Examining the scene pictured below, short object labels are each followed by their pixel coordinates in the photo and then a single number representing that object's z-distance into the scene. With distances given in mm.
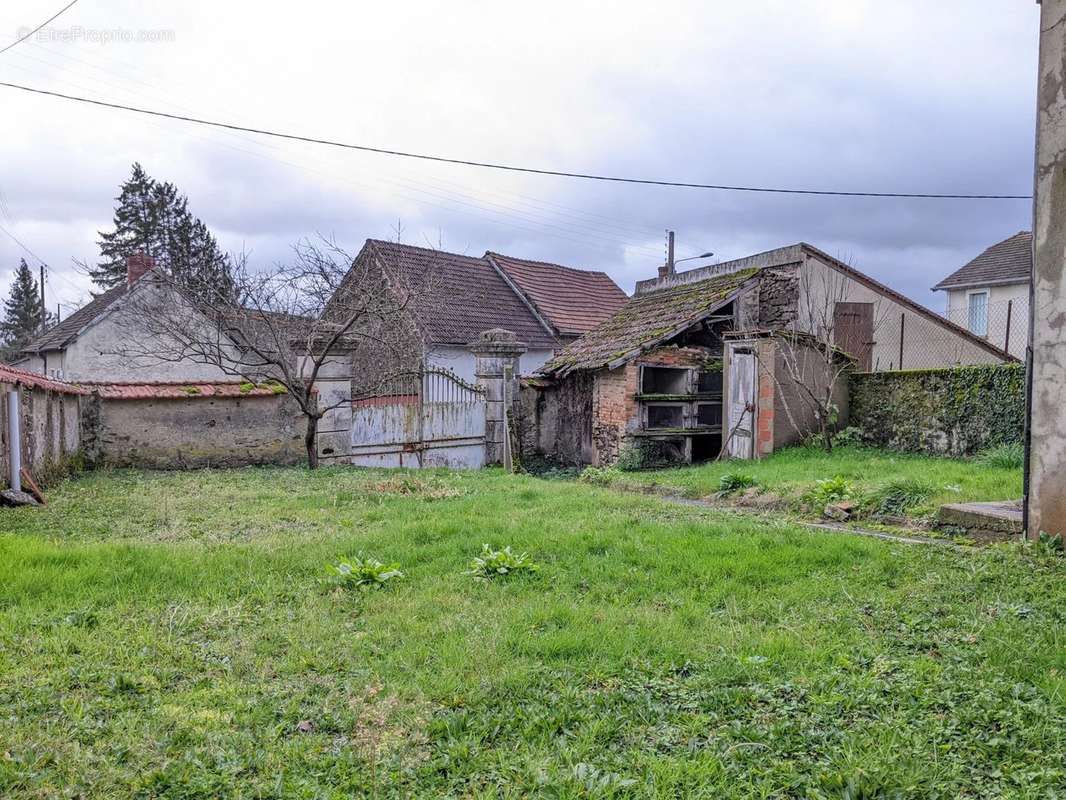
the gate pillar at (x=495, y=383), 14719
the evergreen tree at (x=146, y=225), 35844
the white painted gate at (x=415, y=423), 13445
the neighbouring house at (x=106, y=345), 21234
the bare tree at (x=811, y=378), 12508
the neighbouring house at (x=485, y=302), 20844
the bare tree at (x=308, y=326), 12518
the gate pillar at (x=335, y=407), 13008
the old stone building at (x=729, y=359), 13094
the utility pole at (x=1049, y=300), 5742
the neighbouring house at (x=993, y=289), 23567
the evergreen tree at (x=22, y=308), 45000
